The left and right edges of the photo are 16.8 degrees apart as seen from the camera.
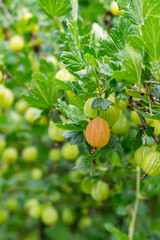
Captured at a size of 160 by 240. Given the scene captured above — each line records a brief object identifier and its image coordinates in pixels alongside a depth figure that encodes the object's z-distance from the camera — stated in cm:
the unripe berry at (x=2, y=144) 85
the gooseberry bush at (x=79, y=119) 42
